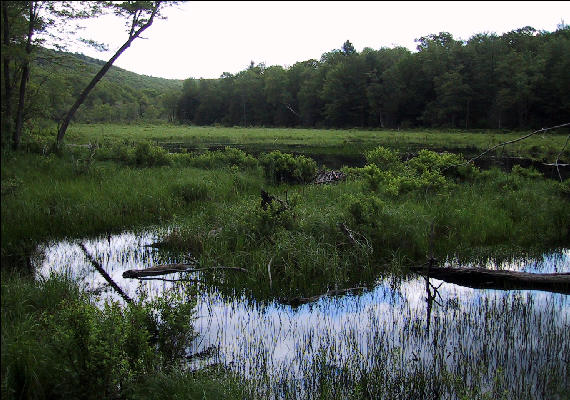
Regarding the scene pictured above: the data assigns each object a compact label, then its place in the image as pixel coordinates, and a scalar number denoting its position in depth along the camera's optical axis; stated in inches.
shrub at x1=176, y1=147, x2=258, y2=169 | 840.9
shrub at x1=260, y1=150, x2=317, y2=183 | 724.0
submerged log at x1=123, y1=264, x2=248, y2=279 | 326.0
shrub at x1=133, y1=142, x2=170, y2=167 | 800.9
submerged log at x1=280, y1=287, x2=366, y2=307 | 293.4
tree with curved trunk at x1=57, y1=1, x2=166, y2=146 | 757.3
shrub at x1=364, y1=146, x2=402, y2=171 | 767.7
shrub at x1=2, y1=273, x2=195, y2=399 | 159.8
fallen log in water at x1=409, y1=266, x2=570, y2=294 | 300.5
